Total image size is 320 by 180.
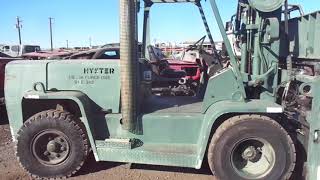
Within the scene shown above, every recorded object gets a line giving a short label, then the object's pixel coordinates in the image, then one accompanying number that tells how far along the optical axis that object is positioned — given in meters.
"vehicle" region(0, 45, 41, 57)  18.13
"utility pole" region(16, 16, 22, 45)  35.23
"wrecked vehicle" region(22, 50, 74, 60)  8.72
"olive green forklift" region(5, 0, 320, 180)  3.25
